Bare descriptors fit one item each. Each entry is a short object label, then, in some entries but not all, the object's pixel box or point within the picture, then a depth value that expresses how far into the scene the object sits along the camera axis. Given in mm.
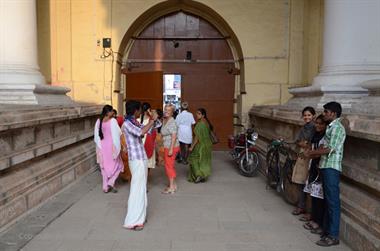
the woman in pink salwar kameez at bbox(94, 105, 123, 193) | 6734
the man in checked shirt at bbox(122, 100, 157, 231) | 4773
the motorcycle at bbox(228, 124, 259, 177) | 8219
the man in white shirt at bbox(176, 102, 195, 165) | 9359
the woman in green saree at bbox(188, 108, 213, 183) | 7520
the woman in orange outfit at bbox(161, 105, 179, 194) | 6715
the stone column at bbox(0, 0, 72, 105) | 6906
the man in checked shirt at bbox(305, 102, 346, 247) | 4078
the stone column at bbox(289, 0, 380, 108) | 6495
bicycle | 5957
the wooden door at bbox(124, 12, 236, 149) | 11812
